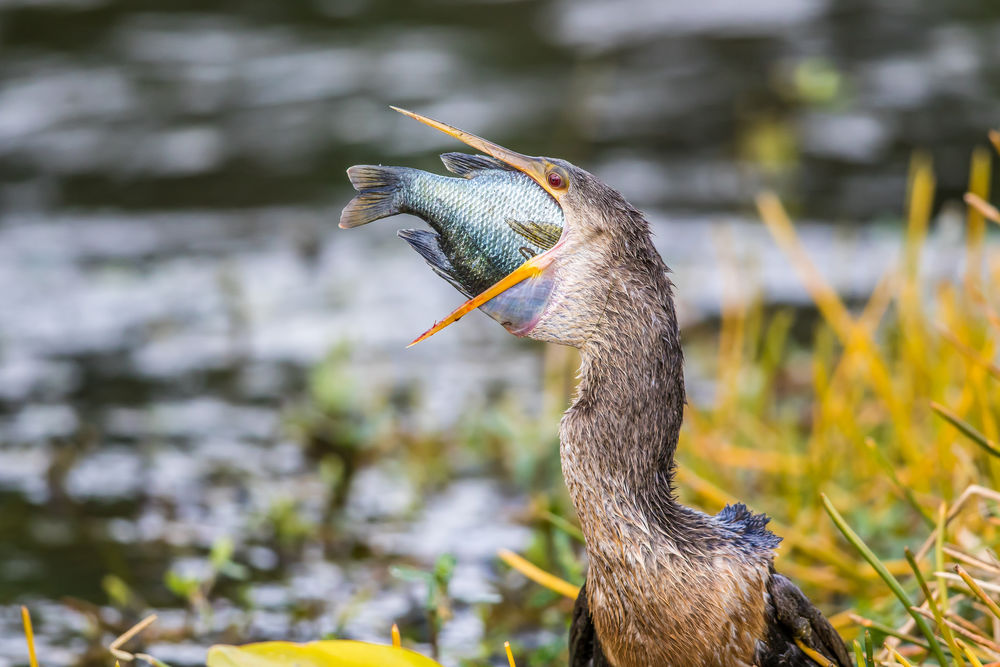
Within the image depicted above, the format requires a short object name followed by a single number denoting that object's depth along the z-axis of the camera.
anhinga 4.18
